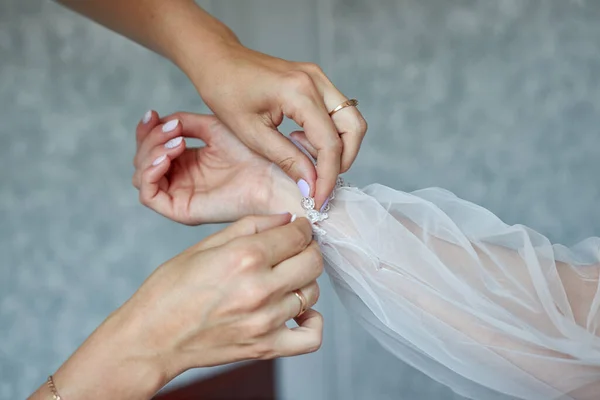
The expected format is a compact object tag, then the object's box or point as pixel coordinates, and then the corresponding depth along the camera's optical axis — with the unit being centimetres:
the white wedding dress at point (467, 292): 94
